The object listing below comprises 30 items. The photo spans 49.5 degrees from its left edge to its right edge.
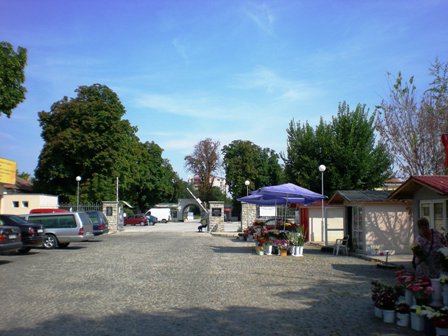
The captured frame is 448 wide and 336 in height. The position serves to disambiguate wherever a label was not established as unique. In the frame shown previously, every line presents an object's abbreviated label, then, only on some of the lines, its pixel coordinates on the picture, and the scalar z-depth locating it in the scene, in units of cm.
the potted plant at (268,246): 1981
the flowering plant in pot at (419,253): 846
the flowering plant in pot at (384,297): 779
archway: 8679
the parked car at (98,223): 2790
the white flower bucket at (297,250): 1928
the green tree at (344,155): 3316
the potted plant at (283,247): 1953
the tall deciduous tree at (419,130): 2662
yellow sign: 3195
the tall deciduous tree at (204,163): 7650
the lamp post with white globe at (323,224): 2283
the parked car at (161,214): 7731
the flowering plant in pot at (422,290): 740
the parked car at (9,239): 1569
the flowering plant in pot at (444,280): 727
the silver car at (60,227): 2289
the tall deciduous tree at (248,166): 7325
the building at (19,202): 3753
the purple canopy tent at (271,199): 2205
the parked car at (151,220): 6684
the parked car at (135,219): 6197
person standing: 838
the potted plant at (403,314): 750
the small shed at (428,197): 1532
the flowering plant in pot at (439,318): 644
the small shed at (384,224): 1977
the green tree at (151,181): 7050
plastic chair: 2051
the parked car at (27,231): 1914
